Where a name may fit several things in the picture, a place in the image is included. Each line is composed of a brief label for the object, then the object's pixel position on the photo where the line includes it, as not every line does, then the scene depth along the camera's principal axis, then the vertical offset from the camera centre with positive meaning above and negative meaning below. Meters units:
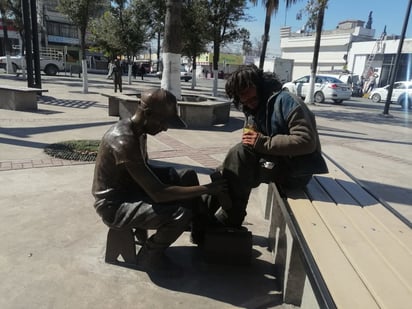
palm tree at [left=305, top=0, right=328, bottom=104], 14.80 +1.03
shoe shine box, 2.60 -1.30
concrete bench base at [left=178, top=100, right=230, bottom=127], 8.32 -1.12
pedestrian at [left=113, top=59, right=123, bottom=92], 15.38 -0.68
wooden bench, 1.43 -0.85
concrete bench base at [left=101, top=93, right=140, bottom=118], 8.29 -1.00
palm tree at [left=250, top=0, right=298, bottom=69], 15.56 +2.49
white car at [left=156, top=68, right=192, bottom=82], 37.06 -1.42
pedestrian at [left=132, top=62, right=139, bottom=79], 31.57 -0.85
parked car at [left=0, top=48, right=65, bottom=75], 26.09 -0.79
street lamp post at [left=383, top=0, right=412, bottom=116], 12.47 +1.03
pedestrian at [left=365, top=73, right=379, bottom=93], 31.31 -0.61
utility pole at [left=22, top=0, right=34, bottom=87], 11.00 +0.37
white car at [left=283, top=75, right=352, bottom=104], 18.15 -0.81
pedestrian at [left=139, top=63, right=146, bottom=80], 31.06 -0.82
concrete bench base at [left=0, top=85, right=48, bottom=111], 9.14 -1.20
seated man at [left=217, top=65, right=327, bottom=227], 2.25 -0.45
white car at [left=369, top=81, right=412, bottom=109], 20.06 -1.02
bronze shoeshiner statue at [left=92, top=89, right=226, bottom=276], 2.16 -0.79
